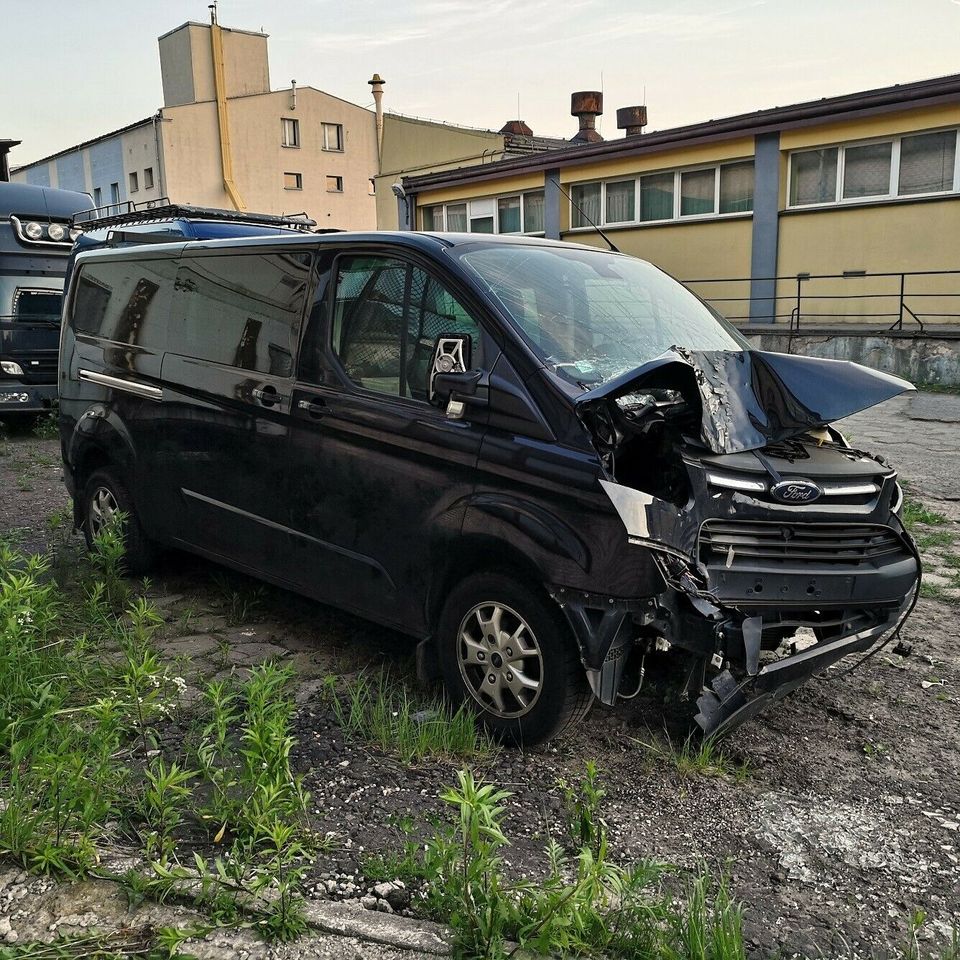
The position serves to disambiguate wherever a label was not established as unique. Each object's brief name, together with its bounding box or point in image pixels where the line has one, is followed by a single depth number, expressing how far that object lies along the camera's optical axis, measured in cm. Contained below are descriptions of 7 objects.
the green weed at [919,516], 755
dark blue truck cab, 1321
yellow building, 1719
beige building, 4022
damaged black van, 366
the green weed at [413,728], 387
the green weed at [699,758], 380
